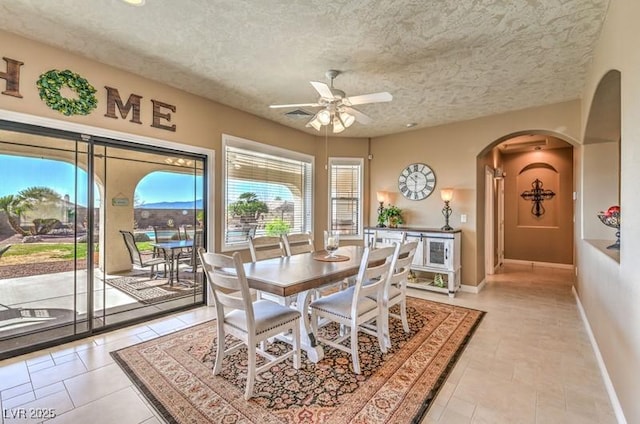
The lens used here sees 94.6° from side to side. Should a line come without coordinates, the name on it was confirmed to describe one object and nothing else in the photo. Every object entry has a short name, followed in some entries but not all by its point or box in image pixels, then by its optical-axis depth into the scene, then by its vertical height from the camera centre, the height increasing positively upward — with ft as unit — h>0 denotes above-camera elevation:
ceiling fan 8.91 +3.49
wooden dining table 7.05 -1.65
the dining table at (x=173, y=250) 12.76 -1.69
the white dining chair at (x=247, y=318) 6.75 -2.73
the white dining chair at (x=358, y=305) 7.86 -2.74
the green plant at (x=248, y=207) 14.80 +0.26
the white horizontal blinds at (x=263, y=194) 14.64 +1.03
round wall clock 17.39 +1.89
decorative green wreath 9.00 +3.80
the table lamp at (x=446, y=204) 15.79 +0.47
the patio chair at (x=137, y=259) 11.55 -1.92
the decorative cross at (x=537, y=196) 22.54 +1.29
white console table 15.16 -2.33
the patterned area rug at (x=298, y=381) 6.36 -4.31
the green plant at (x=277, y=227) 16.60 -0.87
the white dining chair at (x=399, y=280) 8.98 -2.22
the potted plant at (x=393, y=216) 17.98 -0.23
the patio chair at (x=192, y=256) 13.20 -2.00
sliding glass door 9.11 -0.77
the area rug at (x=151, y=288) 11.62 -3.26
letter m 10.30 +3.84
